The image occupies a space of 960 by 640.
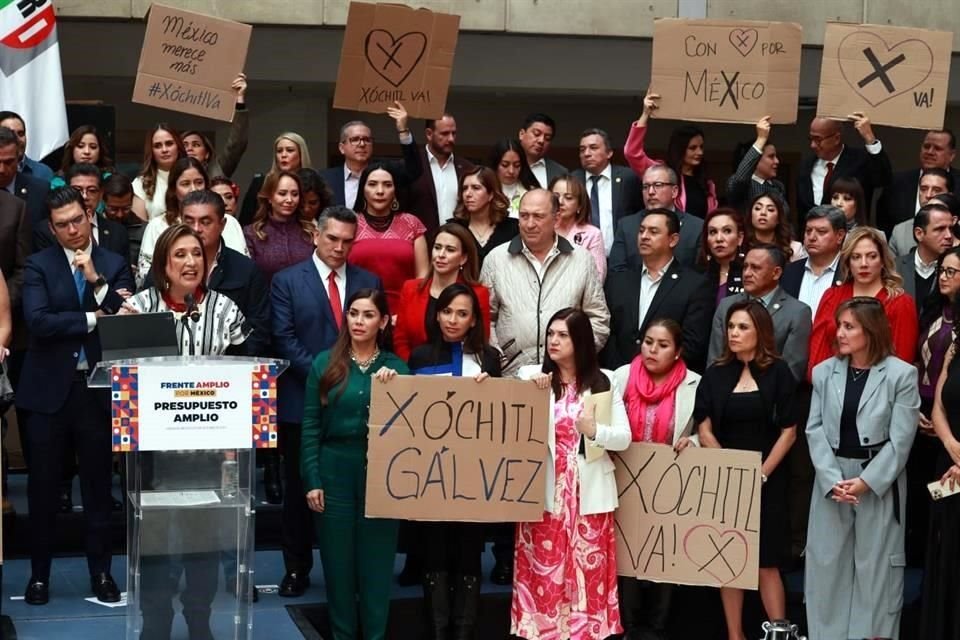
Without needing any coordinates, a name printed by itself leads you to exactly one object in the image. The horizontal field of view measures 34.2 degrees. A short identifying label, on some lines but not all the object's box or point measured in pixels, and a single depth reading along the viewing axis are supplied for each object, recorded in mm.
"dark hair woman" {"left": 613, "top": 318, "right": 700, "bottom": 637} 7438
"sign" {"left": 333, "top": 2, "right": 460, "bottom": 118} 8898
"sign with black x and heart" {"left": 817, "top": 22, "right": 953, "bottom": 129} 9031
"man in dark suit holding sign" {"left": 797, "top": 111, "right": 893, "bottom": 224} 9398
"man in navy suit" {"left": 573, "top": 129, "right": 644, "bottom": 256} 9000
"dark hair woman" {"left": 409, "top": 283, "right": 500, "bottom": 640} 7277
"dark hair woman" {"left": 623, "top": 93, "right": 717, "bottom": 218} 9258
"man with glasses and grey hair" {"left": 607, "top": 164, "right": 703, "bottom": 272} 8445
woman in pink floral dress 7215
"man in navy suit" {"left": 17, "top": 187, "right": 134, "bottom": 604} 7297
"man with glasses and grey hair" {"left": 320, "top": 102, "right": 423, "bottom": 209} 8789
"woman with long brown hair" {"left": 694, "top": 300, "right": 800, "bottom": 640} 7418
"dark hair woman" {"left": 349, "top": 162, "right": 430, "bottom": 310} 8203
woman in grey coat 7297
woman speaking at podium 6355
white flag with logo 9500
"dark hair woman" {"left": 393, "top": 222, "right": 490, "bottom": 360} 7621
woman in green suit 7086
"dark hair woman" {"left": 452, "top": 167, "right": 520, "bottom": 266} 8305
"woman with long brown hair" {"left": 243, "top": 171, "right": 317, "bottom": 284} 8211
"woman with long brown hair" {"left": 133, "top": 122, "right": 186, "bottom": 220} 8727
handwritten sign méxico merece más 8852
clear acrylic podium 6176
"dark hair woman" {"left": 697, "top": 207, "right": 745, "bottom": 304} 8055
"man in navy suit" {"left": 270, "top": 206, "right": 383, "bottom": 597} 7621
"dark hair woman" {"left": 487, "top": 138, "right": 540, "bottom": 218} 8977
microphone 7055
